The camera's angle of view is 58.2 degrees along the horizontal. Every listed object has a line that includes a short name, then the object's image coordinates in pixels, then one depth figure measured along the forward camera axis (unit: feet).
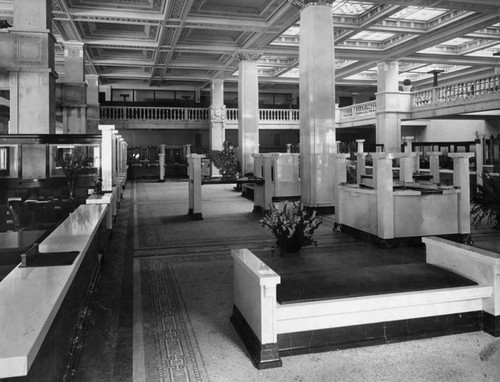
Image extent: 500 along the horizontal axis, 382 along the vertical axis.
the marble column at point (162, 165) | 68.91
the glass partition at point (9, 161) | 25.23
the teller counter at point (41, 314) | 4.35
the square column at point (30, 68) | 30.68
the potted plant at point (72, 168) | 22.03
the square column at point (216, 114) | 74.59
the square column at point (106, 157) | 20.62
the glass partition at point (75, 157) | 26.53
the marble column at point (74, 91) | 46.35
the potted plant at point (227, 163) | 34.60
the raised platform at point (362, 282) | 9.97
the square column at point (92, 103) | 59.80
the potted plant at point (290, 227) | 18.17
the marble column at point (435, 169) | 33.50
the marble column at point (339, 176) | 24.53
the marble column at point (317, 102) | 32.04
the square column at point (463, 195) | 20.80
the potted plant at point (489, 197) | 22.53
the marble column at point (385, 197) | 19.92
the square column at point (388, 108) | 58.59
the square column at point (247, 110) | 54.29
